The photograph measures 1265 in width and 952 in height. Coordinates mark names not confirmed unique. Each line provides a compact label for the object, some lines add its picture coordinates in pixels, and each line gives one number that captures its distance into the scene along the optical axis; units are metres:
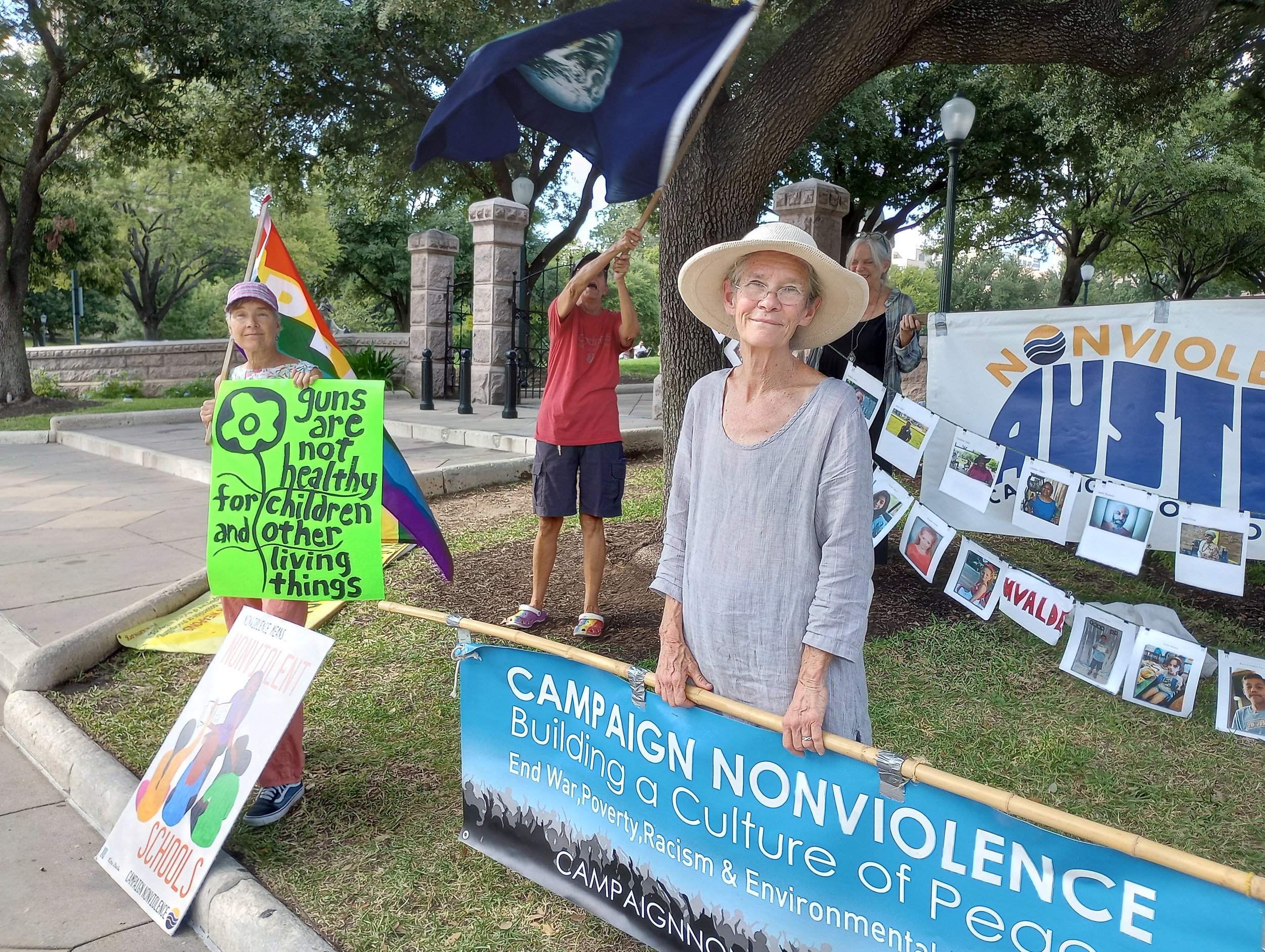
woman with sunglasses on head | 5.22
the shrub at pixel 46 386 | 18.22
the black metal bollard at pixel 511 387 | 13.52
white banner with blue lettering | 4.35
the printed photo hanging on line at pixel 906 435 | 4.99
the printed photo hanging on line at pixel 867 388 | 5.25
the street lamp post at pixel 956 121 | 12.34
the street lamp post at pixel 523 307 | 15.23
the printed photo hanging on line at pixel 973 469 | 4.84
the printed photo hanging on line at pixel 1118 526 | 4.15
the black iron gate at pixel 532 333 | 15.42
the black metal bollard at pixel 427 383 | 14.98
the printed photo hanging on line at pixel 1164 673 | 4.07
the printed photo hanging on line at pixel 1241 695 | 3.93
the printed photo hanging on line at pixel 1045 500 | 4.48
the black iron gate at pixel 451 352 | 16.41
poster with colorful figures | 2.87
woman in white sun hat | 2.08
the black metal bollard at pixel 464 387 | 14.16
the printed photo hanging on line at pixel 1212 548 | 3.92
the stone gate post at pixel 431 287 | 16.17
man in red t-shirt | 4.72
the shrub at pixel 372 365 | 16.73
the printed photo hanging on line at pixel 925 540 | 4.77
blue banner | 1.62
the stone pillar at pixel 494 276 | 14.84
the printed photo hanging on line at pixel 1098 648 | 4.26
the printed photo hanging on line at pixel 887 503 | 4.95
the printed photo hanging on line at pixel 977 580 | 4.69
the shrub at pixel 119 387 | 18.92
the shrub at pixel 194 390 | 18.78
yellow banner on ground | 4.88
